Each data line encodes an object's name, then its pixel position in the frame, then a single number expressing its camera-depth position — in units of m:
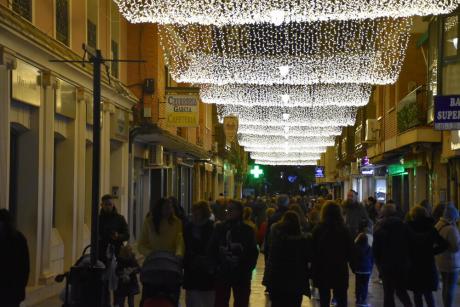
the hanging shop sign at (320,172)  79.12
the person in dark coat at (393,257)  11.23
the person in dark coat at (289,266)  9.72
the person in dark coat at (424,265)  11.48
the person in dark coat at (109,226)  13.09
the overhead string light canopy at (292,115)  39.19
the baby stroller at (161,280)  8.77
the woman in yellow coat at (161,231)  10.18
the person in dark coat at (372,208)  22.66
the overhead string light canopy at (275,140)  50.50
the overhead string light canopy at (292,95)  32.47
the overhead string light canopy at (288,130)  44.71
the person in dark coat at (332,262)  10.27
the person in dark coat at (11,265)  8.80
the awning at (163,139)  24.36
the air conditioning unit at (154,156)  28.33
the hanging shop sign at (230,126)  34.75
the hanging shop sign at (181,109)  25.20
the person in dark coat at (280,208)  15.67
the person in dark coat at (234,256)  9.79
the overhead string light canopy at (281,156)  64.68
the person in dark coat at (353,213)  15.80
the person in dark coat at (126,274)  11.69
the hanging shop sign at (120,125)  22.27
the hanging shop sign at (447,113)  15.48
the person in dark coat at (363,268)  13.43
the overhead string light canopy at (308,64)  26.06
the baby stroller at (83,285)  8.94
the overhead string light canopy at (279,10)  16.36
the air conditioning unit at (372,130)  38.16
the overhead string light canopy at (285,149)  56.66
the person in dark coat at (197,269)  9.68
